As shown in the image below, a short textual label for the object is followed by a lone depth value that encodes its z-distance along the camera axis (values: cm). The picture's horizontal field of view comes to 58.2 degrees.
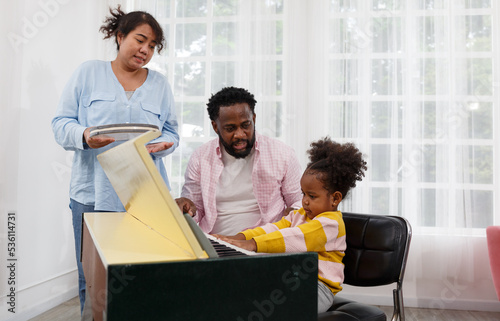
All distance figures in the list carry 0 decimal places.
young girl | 137
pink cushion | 268
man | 189
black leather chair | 150
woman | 193
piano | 67
